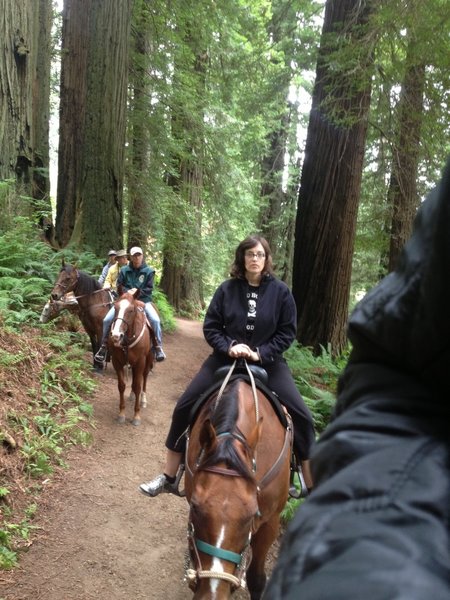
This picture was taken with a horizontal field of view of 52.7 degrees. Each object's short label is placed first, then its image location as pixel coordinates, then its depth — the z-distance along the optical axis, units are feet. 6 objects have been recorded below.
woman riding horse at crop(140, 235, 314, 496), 13.12
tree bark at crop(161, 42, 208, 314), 45.42
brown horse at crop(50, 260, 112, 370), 28.94
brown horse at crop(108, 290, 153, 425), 23.29
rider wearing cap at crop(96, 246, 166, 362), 27.94
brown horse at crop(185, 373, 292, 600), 8.07
